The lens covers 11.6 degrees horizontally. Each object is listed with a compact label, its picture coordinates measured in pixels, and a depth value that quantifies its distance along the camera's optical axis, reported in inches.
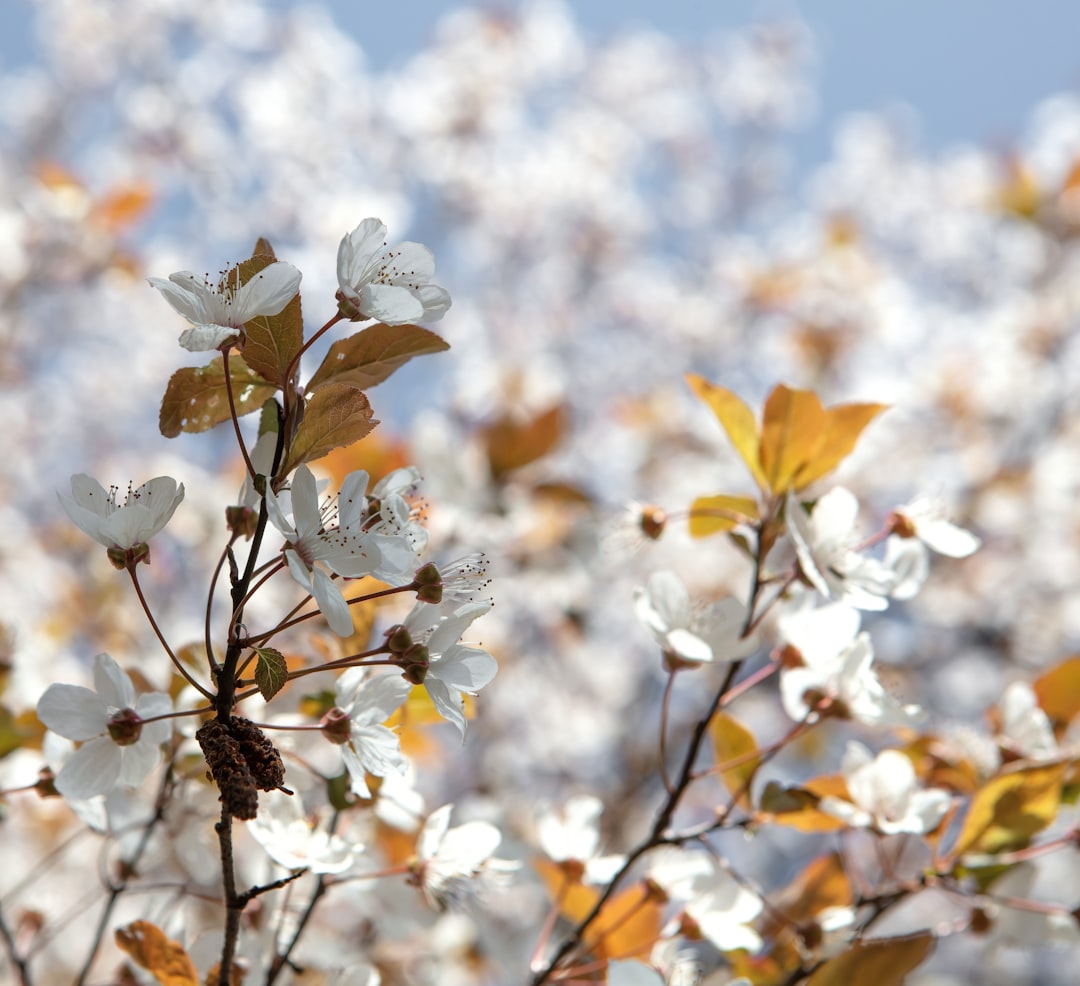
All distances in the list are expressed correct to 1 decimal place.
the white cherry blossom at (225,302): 36.4
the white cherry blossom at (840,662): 38.3
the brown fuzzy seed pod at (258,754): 36.1
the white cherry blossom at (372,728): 36.9
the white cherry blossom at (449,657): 36.8
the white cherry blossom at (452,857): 38.3
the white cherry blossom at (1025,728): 39.6
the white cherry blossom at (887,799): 38.7
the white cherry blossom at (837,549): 38.1
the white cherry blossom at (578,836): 39.6
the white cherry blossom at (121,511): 36.6
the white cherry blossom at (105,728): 36.9
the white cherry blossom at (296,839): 37.4
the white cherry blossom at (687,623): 38.3
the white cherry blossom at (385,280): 36.6
